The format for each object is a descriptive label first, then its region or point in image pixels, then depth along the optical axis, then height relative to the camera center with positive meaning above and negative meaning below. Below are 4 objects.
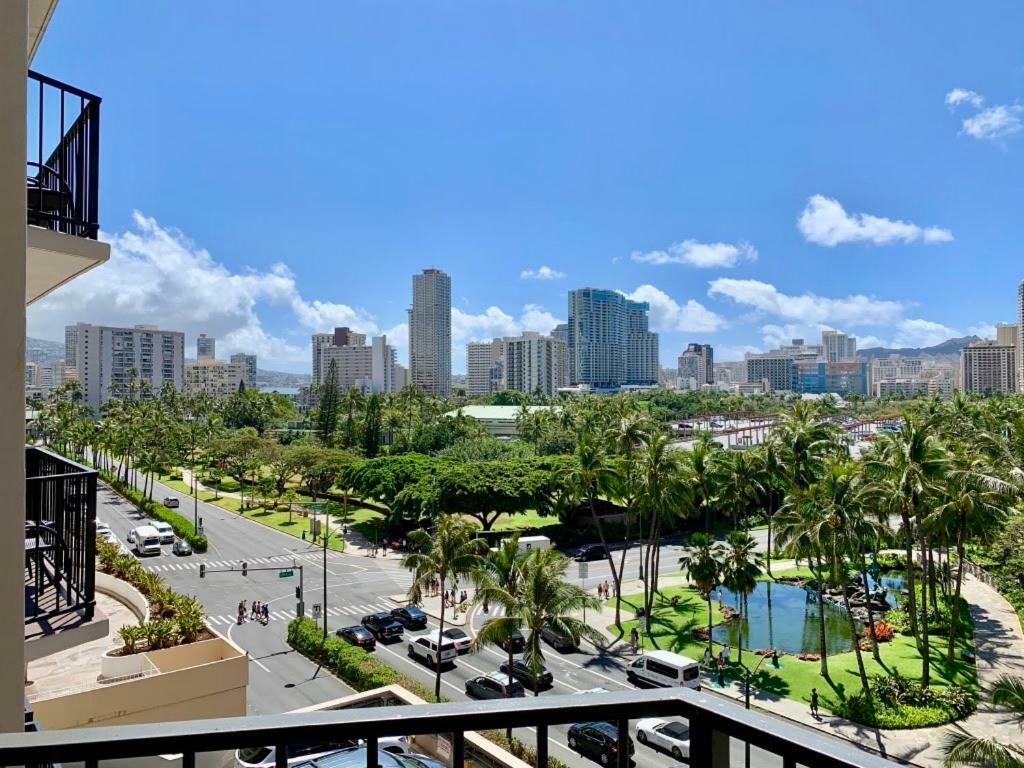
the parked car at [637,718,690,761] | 14.86 -8.28
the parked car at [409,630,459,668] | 21.81 -8.70
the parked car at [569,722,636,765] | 15.30 -8.47
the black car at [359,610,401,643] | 24.48 -8.80
